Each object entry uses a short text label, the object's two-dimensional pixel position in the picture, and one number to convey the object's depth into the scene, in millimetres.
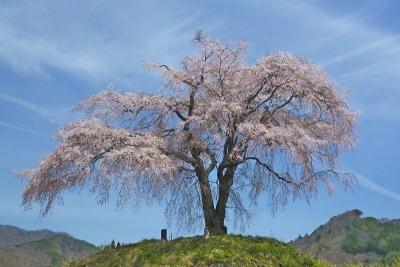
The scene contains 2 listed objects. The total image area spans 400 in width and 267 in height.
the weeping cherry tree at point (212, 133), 23656
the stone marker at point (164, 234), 25312
